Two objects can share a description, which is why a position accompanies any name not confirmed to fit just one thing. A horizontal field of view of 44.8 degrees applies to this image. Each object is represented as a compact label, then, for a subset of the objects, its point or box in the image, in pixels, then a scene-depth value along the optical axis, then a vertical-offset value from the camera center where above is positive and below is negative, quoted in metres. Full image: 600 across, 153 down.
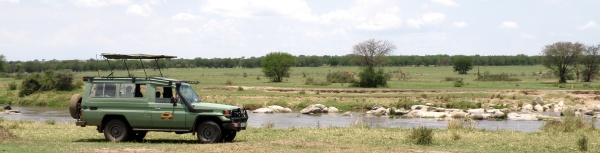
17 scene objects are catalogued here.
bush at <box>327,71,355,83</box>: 89.19 -1.87
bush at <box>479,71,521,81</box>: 91.62 -2.07
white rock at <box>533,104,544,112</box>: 53.15 -3.42
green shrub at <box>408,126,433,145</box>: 21.33 -2.21
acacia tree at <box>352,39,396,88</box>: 112.06 +1.40
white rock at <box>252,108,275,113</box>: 53.53 -3.55
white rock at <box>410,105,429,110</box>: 52.72 -3.30
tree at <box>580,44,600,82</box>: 87.19 -0.32
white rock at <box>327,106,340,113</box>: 53.31 -3.52
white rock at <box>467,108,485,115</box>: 48.49 -3.34
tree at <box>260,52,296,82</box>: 93.62 -0.35
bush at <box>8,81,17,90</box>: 75.39 -2.40
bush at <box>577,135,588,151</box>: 19.91 -2.28
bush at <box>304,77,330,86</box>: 81.97 -2.33
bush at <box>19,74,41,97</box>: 69.56 -2.21
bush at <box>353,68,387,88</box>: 73.81 -1.72
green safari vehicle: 20.92 -1.37
